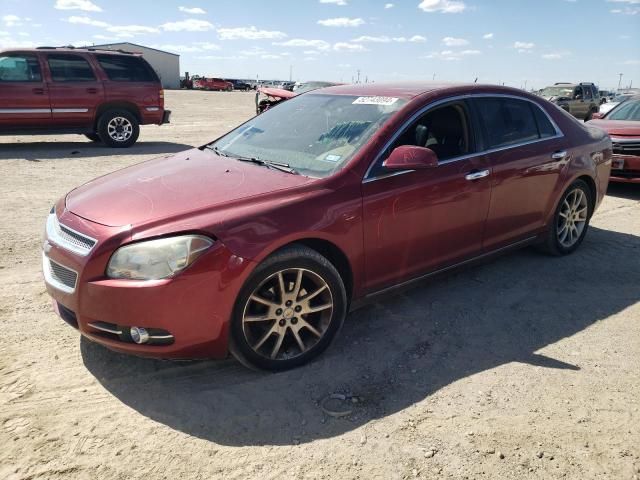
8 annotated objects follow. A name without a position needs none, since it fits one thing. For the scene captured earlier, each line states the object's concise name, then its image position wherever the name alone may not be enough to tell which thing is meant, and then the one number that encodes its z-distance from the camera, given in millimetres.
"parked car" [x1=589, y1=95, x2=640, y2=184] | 7820
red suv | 10555
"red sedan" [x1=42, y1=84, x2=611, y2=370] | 2783
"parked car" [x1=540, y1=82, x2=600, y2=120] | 21812
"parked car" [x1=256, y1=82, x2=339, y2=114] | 13472
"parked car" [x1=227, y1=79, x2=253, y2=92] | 63031
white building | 62775
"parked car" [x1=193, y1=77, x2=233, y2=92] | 58500
